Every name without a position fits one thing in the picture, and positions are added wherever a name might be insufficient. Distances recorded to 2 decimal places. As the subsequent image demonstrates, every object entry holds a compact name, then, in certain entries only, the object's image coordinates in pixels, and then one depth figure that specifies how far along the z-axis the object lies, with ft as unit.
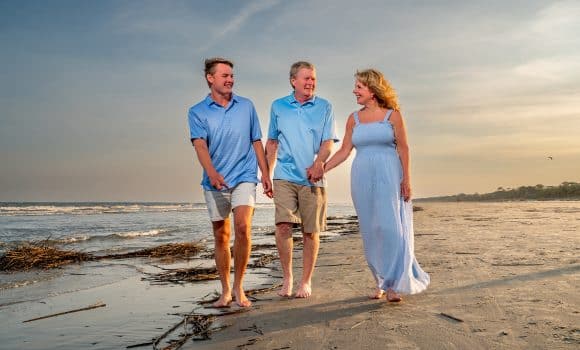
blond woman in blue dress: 14.20
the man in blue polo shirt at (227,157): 14.37
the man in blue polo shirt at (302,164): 15.55
